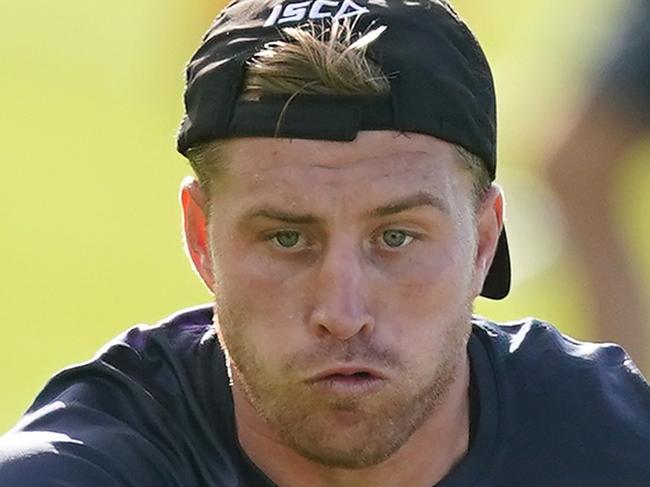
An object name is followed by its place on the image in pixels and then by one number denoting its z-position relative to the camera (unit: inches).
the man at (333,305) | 275.3
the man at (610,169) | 466.9
